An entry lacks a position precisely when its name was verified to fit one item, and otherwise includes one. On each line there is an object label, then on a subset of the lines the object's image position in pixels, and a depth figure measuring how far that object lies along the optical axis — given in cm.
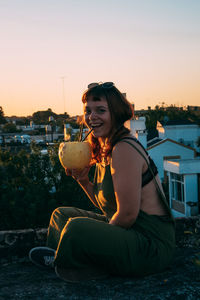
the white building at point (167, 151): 2470
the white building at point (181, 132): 3469
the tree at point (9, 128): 6719
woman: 225
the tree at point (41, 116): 9071
